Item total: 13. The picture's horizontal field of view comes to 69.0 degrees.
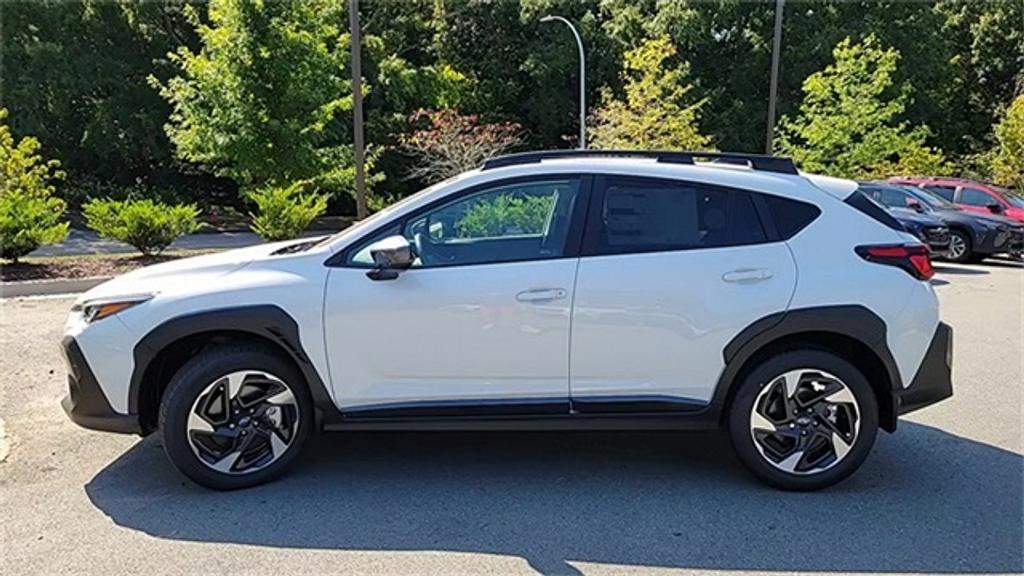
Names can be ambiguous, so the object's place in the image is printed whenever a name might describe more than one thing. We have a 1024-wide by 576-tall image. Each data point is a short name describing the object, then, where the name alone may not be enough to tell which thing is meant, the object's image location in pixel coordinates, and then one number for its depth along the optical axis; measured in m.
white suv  3.79
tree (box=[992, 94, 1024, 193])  23.53
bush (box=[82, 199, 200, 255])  11.25
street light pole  22.85
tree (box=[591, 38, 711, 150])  20.34
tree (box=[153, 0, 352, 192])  14.59
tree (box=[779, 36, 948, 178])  22.88
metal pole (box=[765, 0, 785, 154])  16.86
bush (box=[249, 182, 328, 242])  12.61
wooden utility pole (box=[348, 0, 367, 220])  12.44
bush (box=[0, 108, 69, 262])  10.35
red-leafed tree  23.58
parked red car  15.05
